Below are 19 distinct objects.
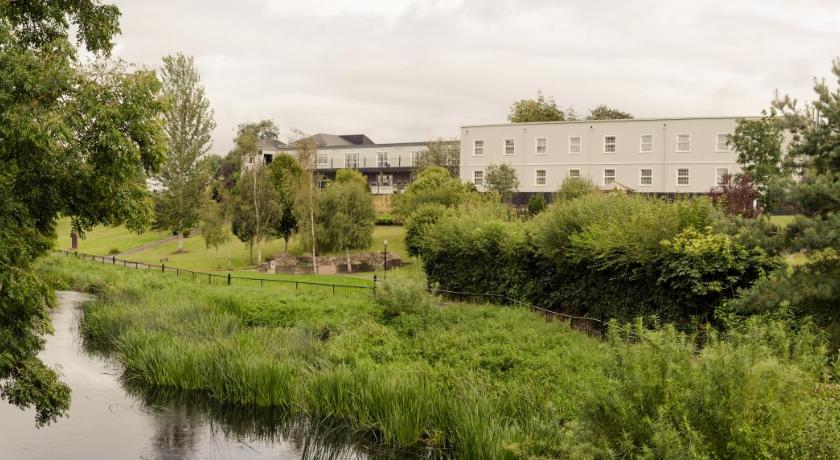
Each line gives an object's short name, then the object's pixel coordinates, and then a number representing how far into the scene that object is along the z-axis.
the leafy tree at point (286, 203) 47.99
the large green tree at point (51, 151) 9.69
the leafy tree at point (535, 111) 76.94
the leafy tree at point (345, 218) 44.22
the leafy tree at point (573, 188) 42.06
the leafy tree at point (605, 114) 80.21
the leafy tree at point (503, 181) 52.88
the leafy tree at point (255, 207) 47.03
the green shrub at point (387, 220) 57.28
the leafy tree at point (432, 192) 44.62
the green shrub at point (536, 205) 44.28
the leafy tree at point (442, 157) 72.69
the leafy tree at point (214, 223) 48.06
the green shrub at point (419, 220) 37.34
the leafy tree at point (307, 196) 44.47
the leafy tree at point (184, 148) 54.28
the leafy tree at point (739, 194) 32.69
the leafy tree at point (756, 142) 35.97
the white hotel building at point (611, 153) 51.56
